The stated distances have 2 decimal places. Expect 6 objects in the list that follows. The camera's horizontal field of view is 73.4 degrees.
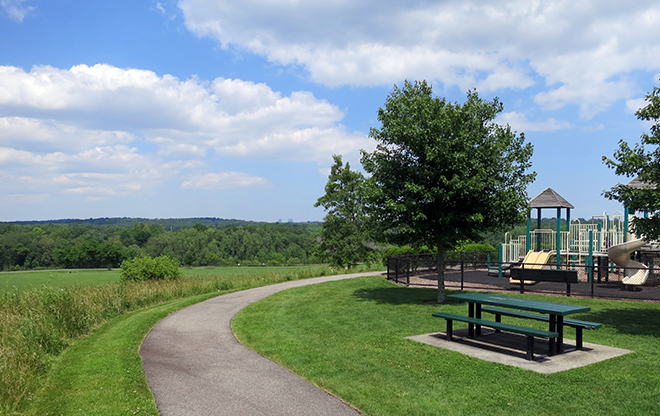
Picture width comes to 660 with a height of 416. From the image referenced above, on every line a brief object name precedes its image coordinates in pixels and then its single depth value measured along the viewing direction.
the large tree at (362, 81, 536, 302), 13.53
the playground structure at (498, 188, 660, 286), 18.64
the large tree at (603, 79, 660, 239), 9.86
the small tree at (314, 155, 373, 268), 31.86
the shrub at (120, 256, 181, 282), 23.09
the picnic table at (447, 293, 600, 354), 7.80
